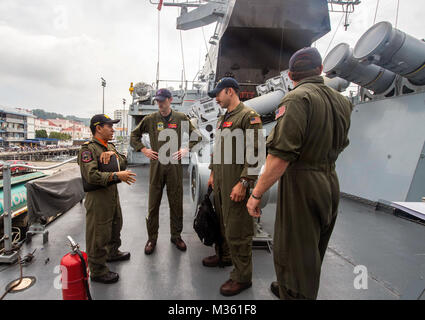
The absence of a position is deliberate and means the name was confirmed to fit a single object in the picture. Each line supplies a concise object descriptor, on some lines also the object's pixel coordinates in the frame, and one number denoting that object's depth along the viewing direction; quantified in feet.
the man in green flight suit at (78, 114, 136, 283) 5.65
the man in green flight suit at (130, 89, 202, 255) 7.55
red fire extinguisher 4.44
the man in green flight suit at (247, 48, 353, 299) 3.74
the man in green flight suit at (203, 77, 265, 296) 5.32
